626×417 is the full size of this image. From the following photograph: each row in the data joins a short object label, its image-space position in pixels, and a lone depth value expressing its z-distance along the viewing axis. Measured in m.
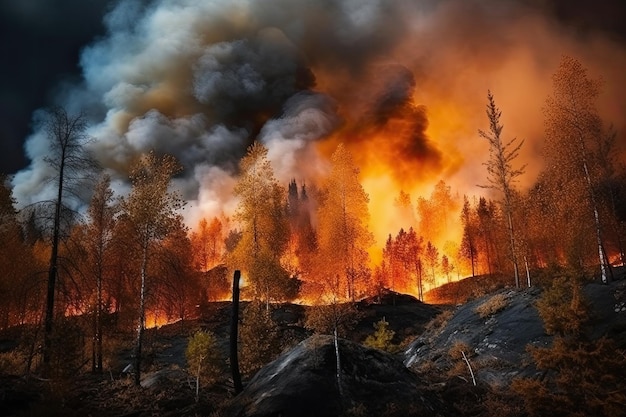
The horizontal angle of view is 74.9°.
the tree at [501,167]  36.56
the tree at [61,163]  20.80
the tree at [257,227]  37.44
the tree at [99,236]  30.95
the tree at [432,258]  77.75
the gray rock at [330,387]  16.11
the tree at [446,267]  78.25
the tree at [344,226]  45.75
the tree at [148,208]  25.11
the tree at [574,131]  27.12
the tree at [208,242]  91.96
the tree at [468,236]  76.81
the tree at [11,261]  26.45
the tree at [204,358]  24.69
